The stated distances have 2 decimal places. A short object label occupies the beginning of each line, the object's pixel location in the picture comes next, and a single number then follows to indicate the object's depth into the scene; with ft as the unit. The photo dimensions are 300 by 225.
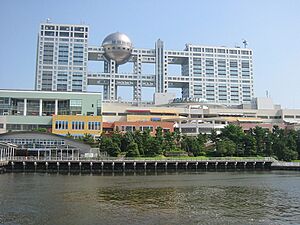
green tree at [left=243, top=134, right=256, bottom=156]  258.59
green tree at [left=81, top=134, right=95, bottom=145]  257.30
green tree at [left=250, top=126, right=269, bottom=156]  262.26
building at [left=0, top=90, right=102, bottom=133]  308.81
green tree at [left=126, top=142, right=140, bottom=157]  234.03
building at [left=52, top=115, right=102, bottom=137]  297.53
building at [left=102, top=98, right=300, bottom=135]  330.13
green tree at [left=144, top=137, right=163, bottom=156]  243.19
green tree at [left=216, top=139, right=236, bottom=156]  255.25
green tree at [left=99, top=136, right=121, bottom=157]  237.66
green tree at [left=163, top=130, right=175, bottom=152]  258.41
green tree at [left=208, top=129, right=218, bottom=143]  280.51
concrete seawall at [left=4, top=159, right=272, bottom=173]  214.28
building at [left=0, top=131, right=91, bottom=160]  242.58
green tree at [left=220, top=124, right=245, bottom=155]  262.06
